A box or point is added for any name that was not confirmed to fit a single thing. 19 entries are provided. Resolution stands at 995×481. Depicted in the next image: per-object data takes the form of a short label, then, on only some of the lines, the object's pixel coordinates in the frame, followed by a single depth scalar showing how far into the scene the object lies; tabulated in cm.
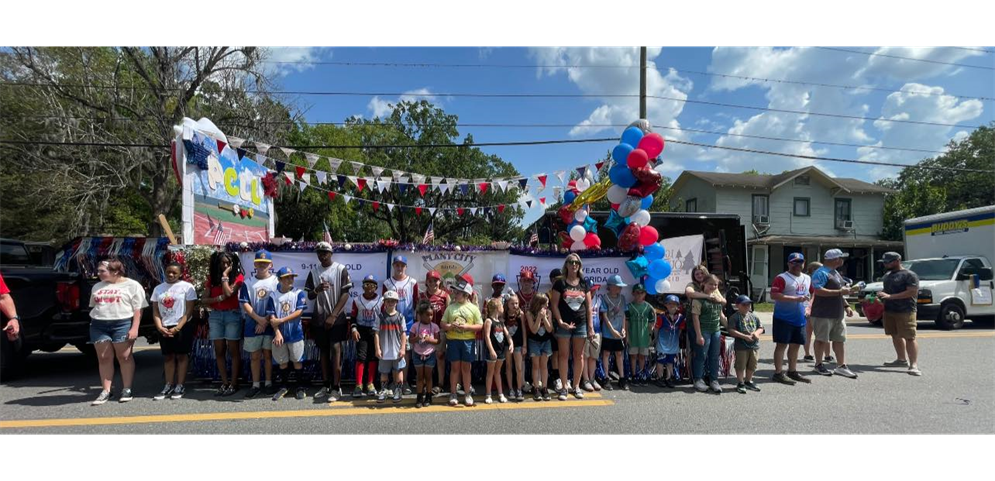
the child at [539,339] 515
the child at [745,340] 567
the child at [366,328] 527
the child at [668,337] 584
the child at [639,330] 579
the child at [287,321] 521
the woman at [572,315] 529
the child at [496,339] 507
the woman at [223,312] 538
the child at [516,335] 523
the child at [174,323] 525
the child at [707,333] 563
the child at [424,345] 502
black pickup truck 588
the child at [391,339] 514
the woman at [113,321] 505
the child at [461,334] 497
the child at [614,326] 566
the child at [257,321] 529
